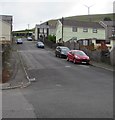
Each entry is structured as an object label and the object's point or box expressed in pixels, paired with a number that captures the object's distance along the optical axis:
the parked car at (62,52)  21.17
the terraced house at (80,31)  39.09
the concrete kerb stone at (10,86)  8.23
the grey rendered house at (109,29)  39.75
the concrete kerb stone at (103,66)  14.27
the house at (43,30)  57.03
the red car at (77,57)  16.96
